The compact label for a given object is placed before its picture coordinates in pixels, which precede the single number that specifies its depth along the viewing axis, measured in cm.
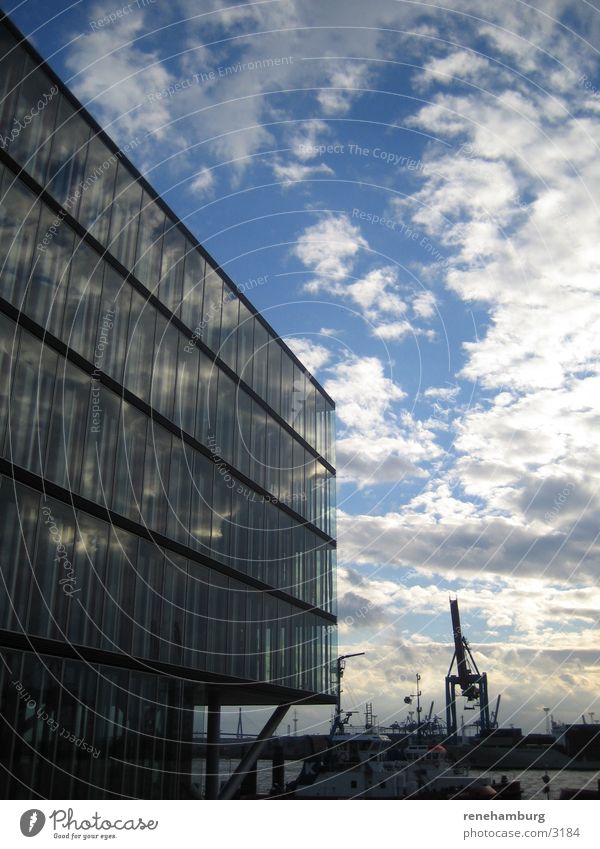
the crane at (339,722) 8588
